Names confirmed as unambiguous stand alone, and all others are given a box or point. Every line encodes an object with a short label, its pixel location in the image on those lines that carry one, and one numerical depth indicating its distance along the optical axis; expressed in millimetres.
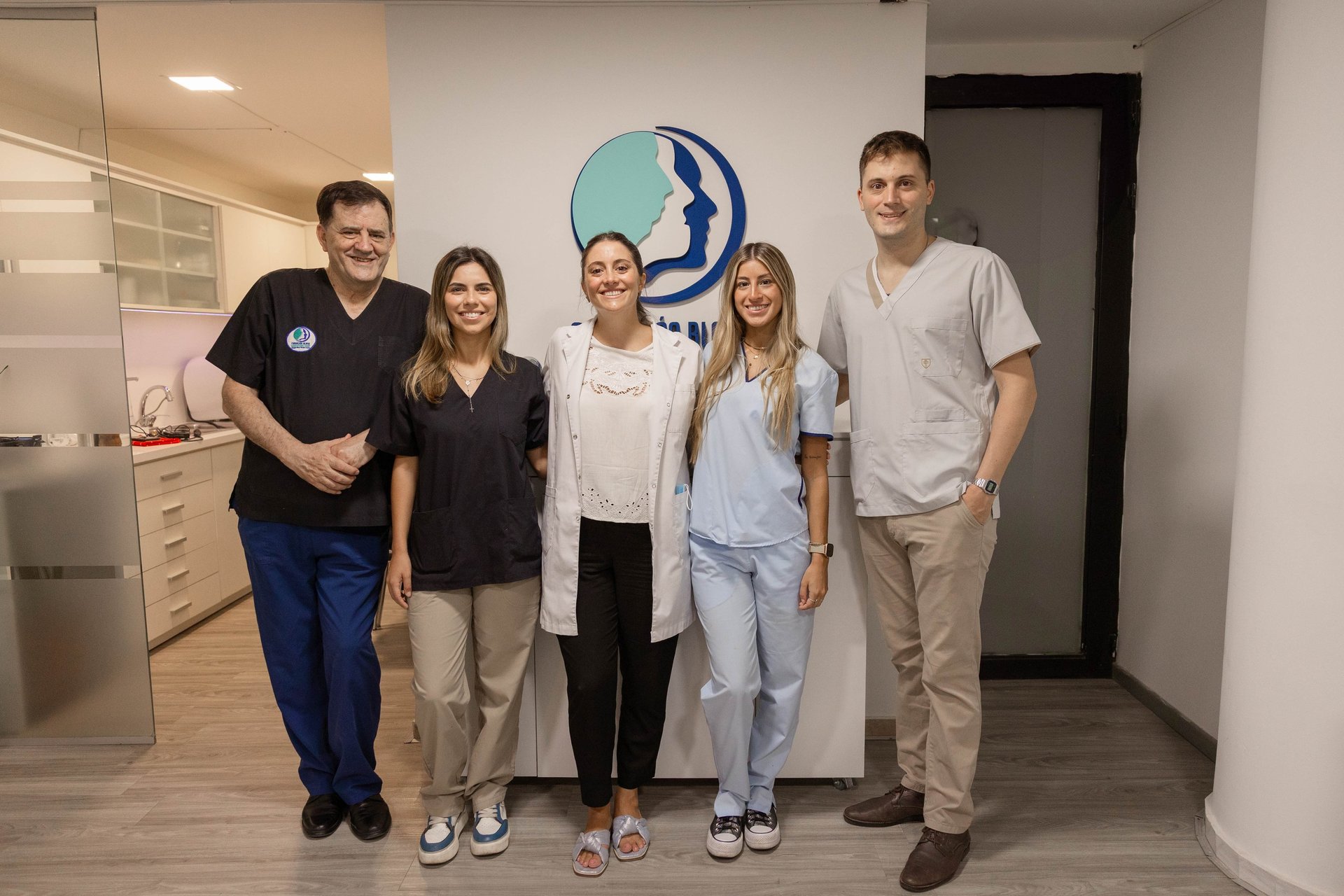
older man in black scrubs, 2148
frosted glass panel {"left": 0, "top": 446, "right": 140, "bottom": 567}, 2791
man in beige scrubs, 2025
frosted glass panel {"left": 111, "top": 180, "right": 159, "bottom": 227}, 4039
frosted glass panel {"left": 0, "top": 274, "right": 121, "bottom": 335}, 2711
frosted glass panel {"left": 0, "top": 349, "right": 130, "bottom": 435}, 2746
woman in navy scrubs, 2064
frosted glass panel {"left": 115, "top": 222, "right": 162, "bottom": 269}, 4043
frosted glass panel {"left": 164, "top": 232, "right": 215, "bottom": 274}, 4445
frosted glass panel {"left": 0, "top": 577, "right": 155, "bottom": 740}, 2842
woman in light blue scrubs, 2064
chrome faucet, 4469
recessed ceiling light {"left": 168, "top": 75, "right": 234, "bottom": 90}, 3363
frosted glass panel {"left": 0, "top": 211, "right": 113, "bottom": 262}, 2688
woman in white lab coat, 2051
